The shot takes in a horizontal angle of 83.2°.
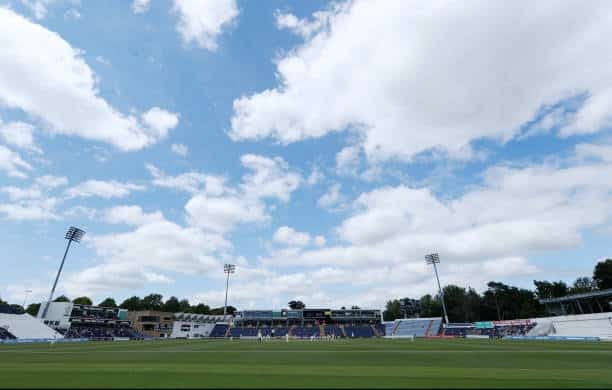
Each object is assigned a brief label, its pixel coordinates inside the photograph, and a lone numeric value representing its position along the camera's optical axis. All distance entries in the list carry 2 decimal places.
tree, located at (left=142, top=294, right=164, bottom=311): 168.93
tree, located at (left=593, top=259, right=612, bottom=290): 102.06
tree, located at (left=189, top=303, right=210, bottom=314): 169.81
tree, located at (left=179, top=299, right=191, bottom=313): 172.38
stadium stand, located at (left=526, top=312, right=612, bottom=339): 62.47
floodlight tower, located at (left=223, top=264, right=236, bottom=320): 110.68
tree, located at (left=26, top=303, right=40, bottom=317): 157.20
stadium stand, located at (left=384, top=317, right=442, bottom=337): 92.76
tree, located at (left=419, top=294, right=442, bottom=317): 136.75
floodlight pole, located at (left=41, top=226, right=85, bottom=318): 84.38
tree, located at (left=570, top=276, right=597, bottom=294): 117.32
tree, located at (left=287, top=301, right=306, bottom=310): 142.15
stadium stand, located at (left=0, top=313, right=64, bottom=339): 70.19
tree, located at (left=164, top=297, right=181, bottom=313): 169.66
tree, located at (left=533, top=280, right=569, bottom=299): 121.38
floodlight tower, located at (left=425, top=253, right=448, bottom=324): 102.28
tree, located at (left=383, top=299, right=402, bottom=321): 154.75
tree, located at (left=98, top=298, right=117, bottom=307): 163.61
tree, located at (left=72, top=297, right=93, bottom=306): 154.09
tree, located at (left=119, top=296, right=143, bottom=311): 163.43
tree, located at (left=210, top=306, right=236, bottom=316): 178.27
